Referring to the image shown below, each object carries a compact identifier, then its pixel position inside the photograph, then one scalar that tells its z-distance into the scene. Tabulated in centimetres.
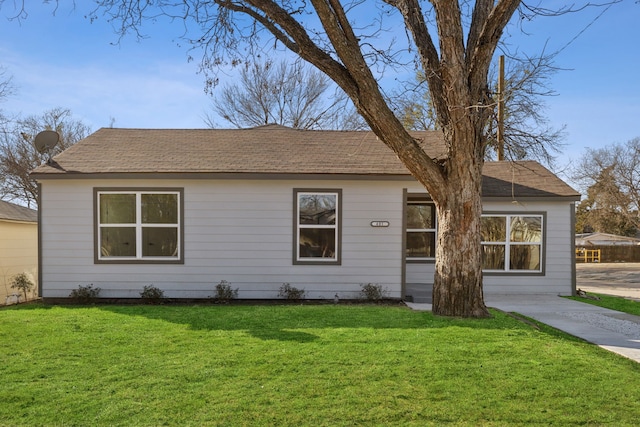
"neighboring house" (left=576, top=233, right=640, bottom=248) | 2941
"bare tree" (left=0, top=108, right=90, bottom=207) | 2248
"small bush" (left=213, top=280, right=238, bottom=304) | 880
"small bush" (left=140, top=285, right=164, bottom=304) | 872
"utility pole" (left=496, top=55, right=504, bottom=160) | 1513
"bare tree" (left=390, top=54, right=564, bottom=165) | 680
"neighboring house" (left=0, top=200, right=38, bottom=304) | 1111
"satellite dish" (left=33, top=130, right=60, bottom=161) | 969
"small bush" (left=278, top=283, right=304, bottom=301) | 884
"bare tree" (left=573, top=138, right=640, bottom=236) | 3219
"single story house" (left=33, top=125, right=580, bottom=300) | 887
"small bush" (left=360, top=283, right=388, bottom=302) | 890
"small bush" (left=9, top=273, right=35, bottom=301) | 991
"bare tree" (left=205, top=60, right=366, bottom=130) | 2384
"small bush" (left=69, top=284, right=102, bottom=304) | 869
